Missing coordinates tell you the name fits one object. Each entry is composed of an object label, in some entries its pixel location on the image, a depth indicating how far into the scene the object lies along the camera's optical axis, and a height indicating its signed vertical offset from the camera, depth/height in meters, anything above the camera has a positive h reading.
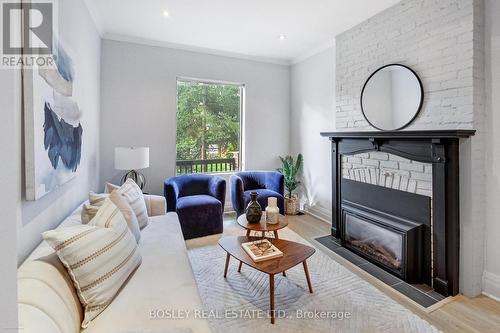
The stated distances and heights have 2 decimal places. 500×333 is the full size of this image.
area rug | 1.78 -1.09
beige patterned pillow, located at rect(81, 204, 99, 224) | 1.77 -0.33
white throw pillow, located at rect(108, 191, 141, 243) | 1.91 -0.34
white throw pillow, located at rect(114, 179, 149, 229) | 2.23 -0.31
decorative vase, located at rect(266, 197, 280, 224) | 2.49 -0.47
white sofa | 0.97 -0.66
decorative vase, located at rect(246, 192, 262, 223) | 2.45 -0.45
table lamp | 3.12 +0.09
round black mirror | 2.60 +0.74
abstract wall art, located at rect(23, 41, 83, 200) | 1.35 +0.26
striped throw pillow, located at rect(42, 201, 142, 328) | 1.18 -0.46
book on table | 1.92 -0.67
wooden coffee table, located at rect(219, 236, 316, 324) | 1.80 -0.70
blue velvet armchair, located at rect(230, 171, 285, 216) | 3.74 -0.35
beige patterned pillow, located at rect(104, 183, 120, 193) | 2.51 -0.21
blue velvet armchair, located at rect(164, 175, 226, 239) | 3.21 -0.54
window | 4.28 +0.68
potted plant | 4.42 -0.28
